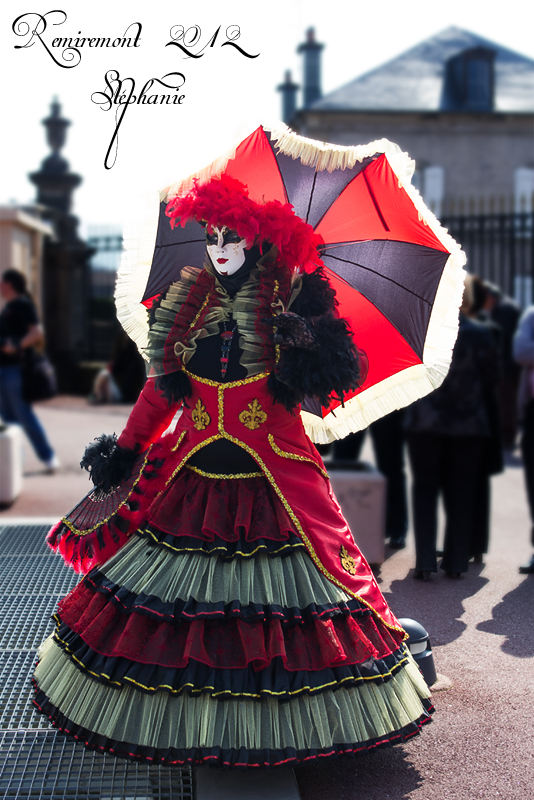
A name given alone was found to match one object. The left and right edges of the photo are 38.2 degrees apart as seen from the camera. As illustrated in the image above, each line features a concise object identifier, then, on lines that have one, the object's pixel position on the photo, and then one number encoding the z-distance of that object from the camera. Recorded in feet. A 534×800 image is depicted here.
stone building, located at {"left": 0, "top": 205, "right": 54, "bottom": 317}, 42.80
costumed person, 7.18
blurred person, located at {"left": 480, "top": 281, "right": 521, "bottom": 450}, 29.19
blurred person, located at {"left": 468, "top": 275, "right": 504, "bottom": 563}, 15.21
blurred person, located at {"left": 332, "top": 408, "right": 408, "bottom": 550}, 16.49
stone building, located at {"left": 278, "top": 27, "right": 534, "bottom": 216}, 69.97
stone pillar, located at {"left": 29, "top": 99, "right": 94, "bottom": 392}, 49.32
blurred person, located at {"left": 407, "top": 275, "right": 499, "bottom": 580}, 14.21
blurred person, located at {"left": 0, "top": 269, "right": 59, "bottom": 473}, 23.03
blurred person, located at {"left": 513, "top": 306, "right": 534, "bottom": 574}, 14.94
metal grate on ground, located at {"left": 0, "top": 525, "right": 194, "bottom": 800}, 7.42
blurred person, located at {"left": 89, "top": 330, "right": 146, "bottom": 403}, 33.96
